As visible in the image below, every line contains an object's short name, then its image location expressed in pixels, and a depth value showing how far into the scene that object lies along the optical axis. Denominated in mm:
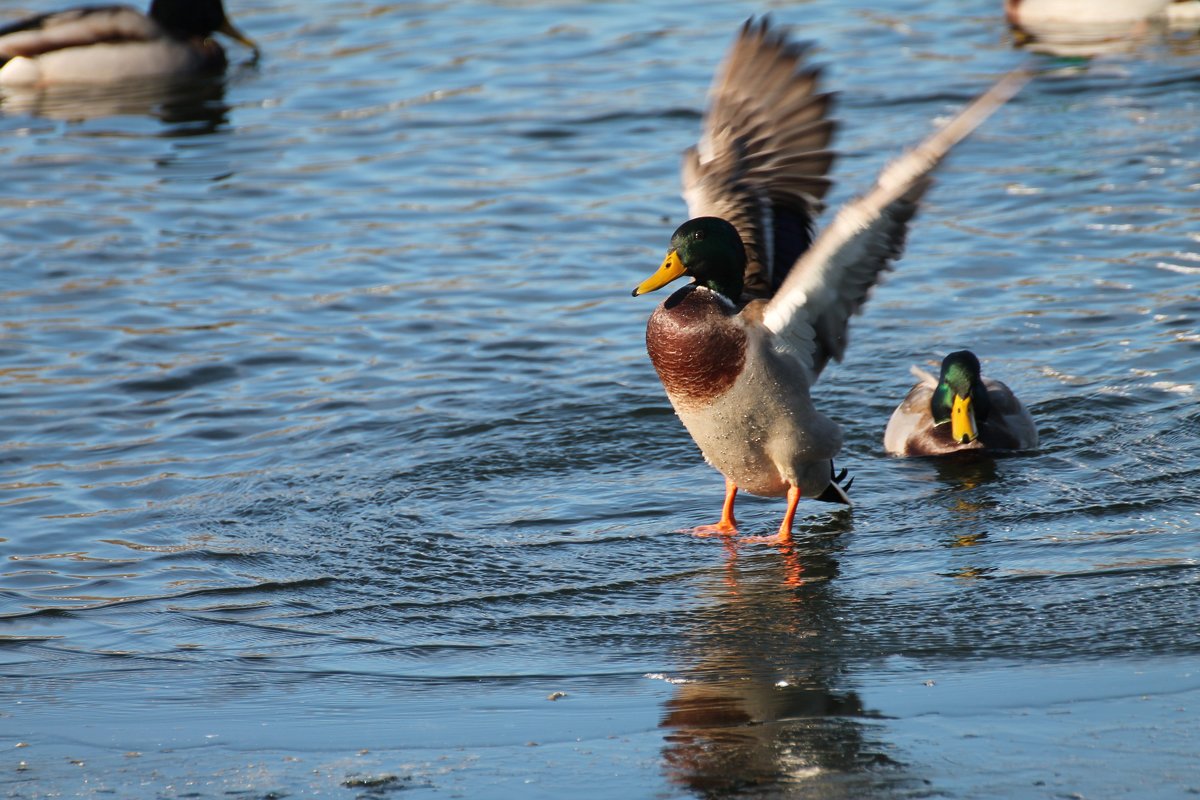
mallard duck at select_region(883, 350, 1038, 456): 13578
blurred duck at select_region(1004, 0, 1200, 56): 27062
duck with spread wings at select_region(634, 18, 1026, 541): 11039
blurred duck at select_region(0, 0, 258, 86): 27891
